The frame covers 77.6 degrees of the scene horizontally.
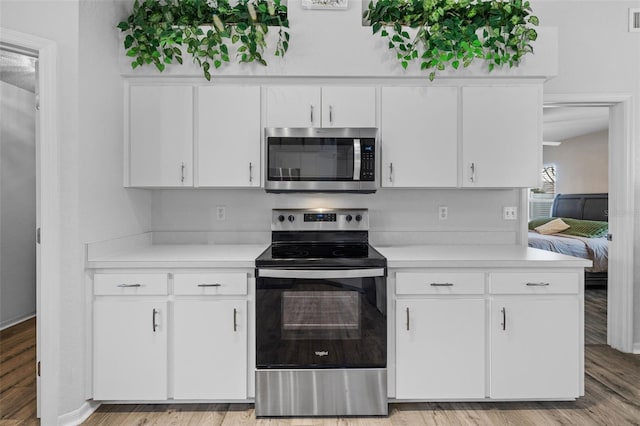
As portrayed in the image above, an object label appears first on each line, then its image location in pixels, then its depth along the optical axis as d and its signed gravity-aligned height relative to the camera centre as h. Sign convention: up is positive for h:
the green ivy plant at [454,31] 2.48 +1.14
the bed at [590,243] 5.09 -0.42
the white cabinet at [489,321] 2.29 -0.64
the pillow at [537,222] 6.59 -0.19
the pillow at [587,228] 5.52 -0.25
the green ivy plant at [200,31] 2.49 +1.12
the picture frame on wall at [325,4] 2.59 +1.34
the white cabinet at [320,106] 2.62 +0.69
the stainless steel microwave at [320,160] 2.54 +0.32
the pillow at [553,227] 6.04 -0.25
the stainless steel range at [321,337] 2.23 -0.72
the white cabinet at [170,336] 2.25 -0.72
